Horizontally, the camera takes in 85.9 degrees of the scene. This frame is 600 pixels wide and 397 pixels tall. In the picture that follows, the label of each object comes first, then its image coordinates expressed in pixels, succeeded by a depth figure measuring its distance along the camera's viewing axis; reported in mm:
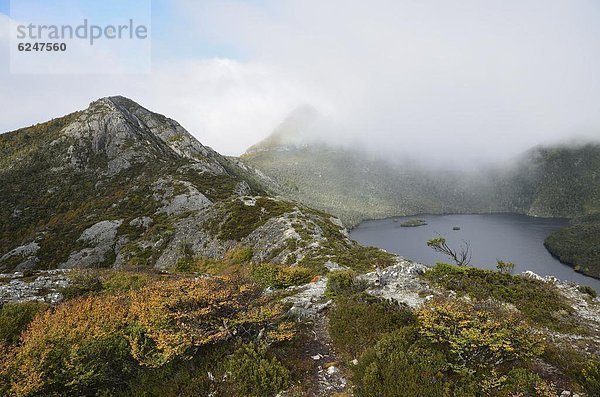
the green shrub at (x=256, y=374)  11242
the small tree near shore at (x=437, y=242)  48875
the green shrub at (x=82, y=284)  21031
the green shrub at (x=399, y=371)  10265
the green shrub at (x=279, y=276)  23281
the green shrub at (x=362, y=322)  13789
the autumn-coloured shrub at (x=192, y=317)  12070
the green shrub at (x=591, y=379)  9984
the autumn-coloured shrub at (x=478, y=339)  11234
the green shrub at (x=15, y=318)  13188
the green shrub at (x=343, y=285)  18797
